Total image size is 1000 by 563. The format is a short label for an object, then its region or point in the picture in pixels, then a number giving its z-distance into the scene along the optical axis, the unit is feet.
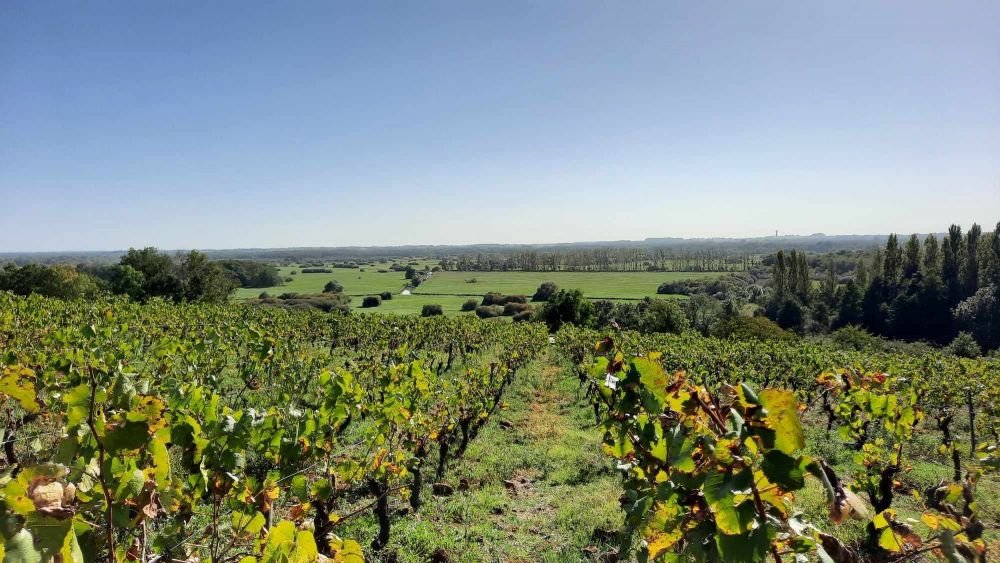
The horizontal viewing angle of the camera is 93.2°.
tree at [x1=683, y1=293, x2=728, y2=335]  178.50
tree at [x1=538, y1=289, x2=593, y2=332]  152.05
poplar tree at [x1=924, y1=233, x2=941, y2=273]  207.03
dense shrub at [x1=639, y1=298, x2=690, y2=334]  154.40
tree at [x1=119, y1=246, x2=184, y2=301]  163.22
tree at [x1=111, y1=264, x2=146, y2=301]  154.20
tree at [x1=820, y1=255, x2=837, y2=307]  214.07
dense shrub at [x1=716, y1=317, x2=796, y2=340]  138.10
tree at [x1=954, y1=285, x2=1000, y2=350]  163.12
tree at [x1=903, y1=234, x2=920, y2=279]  205.77
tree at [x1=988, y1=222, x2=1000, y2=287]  179.93
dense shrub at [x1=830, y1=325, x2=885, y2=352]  134.10
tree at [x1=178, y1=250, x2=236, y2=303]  164.86
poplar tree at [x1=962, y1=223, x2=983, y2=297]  187.32
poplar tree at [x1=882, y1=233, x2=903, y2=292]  205.77
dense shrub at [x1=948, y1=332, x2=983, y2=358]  129.90
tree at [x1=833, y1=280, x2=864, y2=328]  196.24
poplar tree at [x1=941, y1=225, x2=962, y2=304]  188.33
